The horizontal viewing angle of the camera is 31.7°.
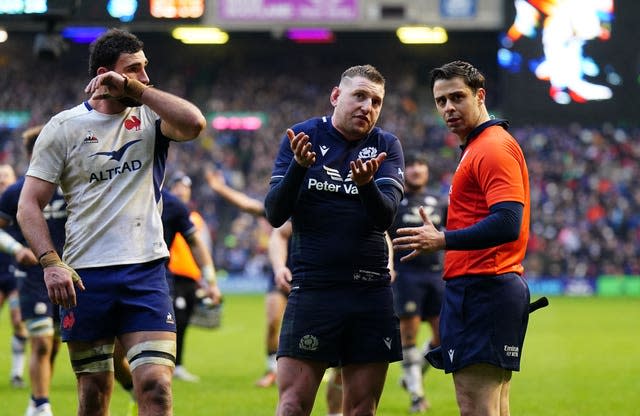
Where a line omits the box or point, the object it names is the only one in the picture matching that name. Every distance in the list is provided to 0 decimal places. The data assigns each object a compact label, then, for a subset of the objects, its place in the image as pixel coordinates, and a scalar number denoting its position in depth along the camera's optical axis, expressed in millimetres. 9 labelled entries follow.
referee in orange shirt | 5926
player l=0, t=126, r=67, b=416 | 9664
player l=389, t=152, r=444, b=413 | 11078
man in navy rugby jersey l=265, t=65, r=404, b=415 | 6508
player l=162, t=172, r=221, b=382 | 13281
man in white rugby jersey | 6441
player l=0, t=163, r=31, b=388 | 13078
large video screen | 19266
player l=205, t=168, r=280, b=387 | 13148
